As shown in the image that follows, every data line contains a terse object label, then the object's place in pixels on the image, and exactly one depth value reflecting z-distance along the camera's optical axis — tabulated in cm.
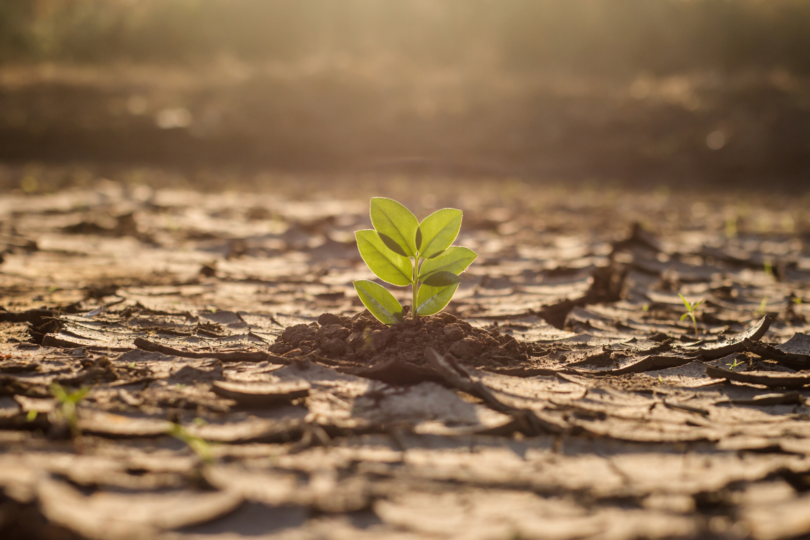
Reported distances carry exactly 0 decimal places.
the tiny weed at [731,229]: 219
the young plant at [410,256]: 120
